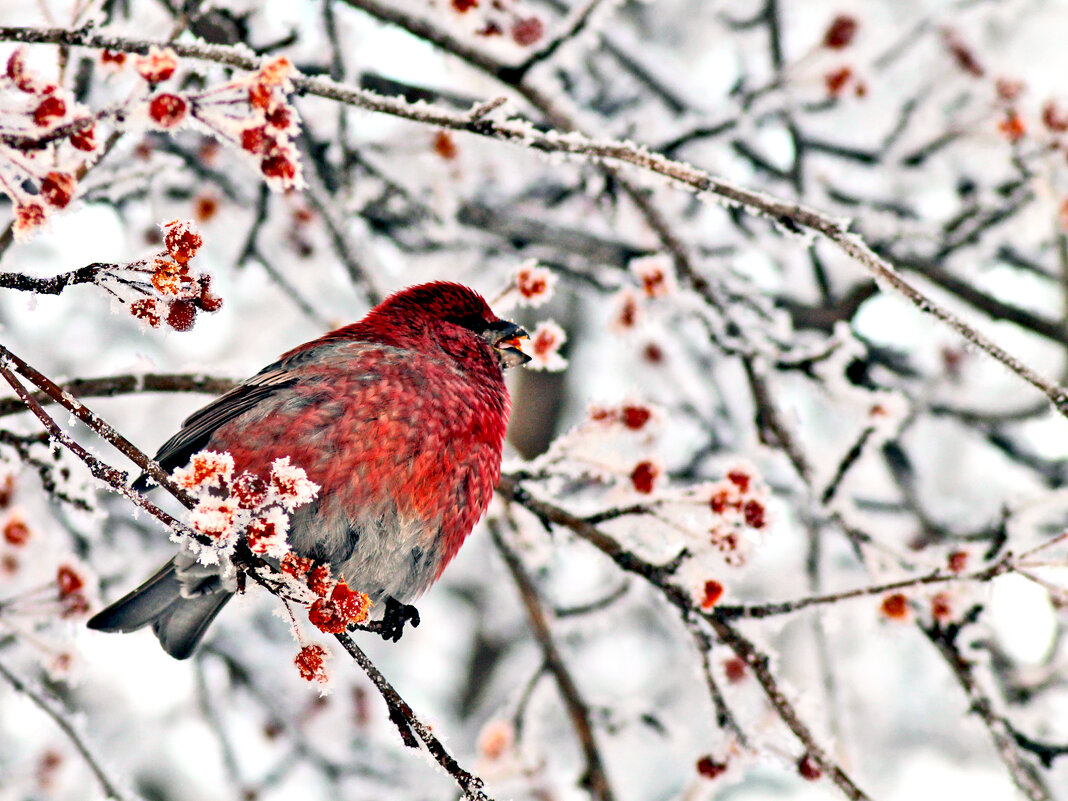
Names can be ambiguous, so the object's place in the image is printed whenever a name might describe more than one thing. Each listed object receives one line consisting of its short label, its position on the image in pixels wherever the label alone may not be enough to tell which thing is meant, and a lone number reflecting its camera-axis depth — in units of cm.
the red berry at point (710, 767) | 506
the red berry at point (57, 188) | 287
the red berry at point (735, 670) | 661
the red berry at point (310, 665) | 330
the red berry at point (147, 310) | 289
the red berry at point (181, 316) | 296
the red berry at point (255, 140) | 287
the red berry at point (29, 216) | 281
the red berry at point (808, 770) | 469
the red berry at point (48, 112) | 277
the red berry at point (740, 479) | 468
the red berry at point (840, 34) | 776
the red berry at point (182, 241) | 289
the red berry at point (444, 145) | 759
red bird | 461
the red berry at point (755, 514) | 464
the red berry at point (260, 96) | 284
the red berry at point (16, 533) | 540
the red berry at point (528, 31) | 573
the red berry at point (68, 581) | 528
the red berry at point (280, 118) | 291
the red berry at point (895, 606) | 503
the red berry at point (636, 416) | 523
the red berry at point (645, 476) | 511
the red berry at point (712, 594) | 446
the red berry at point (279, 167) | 299
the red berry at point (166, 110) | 277
